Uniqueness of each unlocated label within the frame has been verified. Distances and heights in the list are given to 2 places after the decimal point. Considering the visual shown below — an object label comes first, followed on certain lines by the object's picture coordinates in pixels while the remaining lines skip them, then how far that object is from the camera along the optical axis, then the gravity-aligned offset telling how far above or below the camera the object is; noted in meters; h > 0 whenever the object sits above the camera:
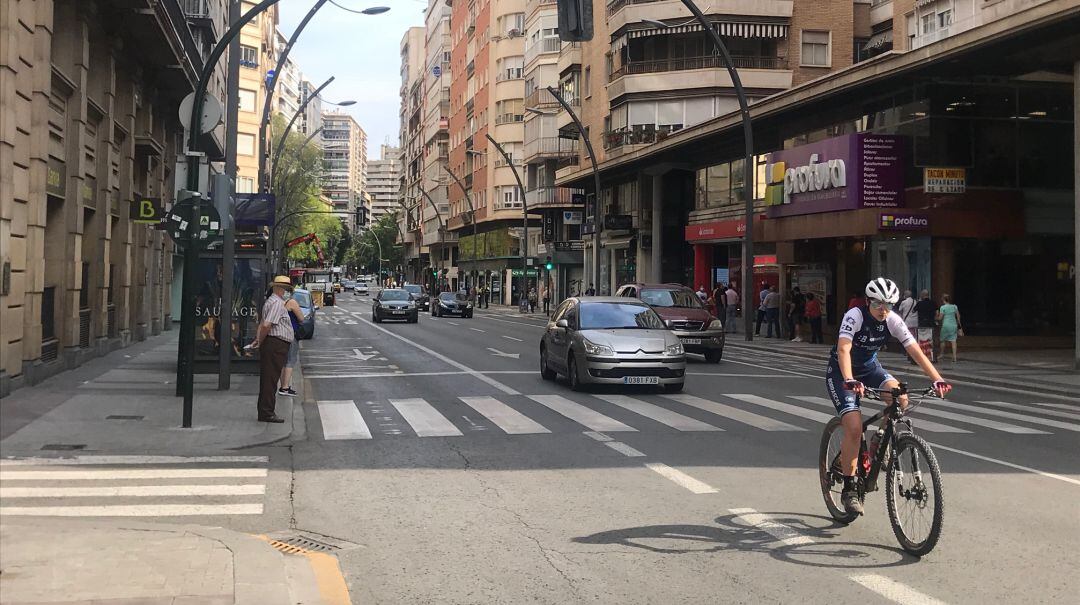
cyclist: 7.06 -0.41
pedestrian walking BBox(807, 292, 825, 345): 30.91 -0.56
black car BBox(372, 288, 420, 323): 44.34 -0.68
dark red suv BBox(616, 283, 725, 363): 23.31 -0.64
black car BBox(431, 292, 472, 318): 53.62 -0.63
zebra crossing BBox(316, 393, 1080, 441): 12.40 -1.56
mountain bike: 6.45 -1.18
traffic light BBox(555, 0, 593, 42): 17.02 +4.48
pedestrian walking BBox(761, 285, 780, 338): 34.53 -0.35
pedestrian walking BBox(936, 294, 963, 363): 24.05 -0.51
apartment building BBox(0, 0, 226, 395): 14.13 +2.06
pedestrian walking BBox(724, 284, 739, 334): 37.09 -0.40
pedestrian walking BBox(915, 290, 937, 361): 24.05 -0.38
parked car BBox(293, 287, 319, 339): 31.48 -0.53
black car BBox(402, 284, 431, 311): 61.62 -0.37
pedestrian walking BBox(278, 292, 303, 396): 13.86 -1.10
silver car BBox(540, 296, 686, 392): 16.14 -0.80
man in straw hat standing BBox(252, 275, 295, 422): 12.58 -0.69
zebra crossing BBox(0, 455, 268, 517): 7.68 -1.61
